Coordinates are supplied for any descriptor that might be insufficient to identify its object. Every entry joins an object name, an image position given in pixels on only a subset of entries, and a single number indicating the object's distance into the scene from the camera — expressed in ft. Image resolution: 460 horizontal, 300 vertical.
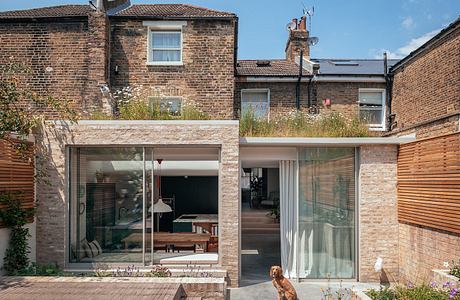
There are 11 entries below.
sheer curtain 28.48
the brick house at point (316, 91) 47.11
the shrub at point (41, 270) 23.58
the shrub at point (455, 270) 19.50
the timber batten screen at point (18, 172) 22.79
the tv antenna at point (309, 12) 57.41
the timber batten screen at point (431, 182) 21.49
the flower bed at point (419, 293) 17.28
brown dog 19.31
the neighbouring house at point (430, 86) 29.99
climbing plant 22.86
